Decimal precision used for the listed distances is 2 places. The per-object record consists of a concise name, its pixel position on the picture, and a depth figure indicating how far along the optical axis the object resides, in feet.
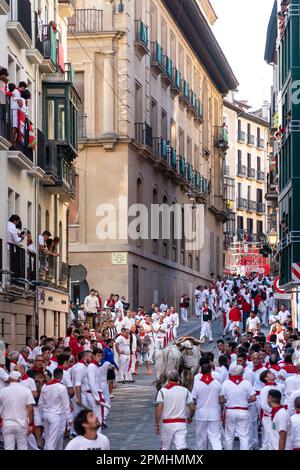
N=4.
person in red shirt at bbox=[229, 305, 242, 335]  149.89
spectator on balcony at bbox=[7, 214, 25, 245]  102.17
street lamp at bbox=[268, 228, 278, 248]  194.10
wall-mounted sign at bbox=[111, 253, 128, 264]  167.32
